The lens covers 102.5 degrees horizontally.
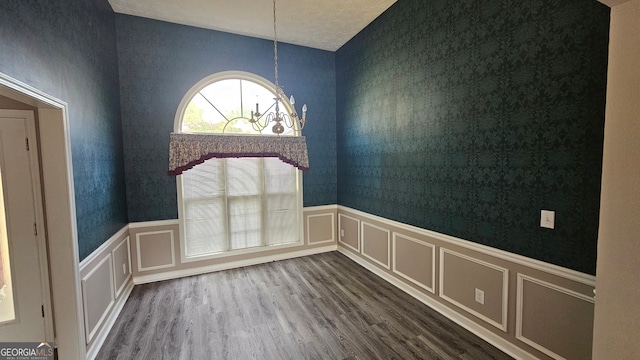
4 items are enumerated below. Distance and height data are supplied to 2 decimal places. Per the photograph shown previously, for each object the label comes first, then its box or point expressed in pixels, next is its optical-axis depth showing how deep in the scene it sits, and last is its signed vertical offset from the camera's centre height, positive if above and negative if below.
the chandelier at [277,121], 2.43 +0.42
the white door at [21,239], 1.86 -0.54
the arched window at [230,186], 3.77 -0.34
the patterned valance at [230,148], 2.77 +0.19
